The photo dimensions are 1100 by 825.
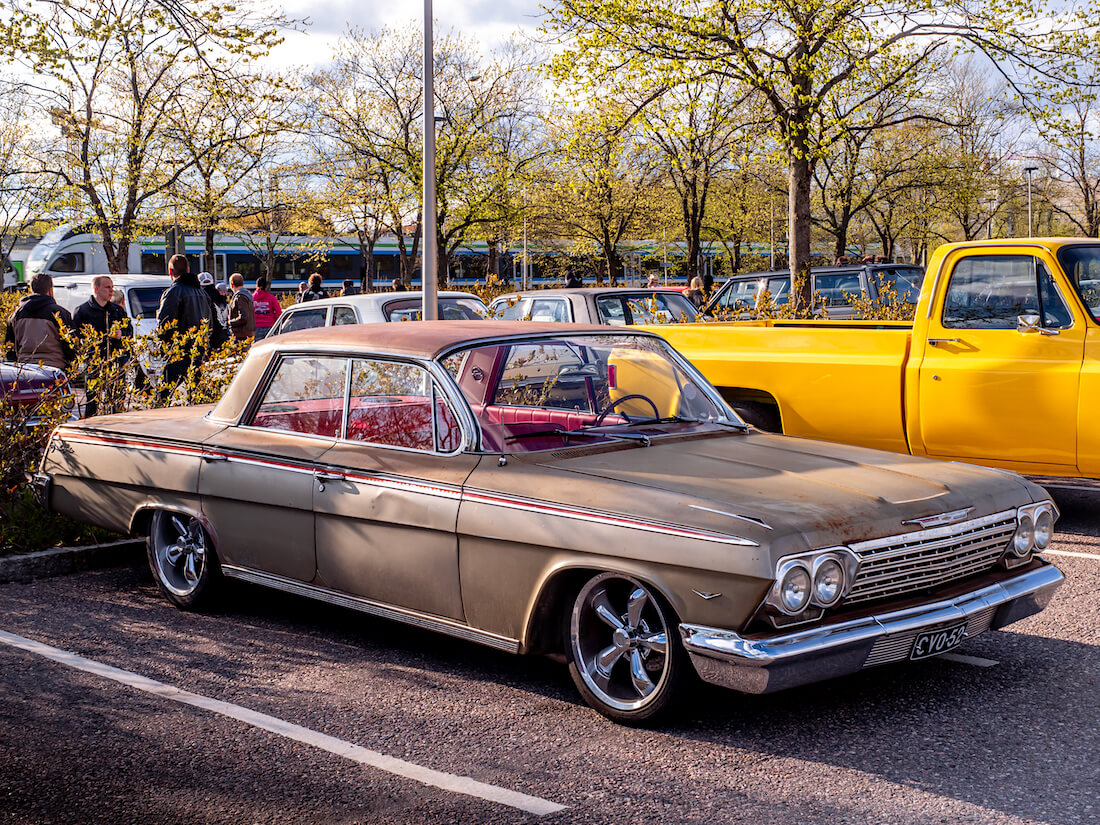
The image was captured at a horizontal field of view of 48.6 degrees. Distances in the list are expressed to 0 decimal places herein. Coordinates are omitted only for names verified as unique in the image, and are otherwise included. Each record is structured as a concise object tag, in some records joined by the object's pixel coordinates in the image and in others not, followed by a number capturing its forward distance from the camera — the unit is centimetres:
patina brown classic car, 418
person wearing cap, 1424
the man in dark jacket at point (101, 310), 1225
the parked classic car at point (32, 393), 833
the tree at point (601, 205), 4794
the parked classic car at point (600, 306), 1551
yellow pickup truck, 759
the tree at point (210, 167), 3072
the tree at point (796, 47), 1795
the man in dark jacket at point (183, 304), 1290
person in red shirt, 1978
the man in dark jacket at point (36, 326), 1220
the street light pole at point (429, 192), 1349
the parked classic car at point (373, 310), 1371
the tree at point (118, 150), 3033
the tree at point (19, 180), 3219
